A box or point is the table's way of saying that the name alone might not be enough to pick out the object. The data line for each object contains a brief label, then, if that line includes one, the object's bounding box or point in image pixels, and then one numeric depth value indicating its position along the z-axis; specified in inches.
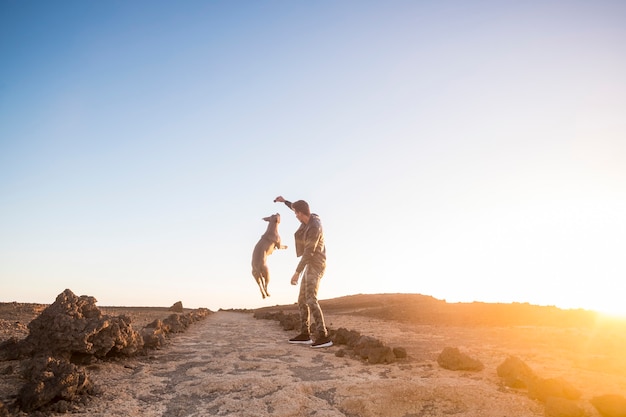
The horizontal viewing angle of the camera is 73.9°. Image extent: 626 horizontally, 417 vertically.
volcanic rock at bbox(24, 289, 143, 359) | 197.3
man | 279.4
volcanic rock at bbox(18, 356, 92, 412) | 133.3
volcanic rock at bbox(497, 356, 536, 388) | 158.7
